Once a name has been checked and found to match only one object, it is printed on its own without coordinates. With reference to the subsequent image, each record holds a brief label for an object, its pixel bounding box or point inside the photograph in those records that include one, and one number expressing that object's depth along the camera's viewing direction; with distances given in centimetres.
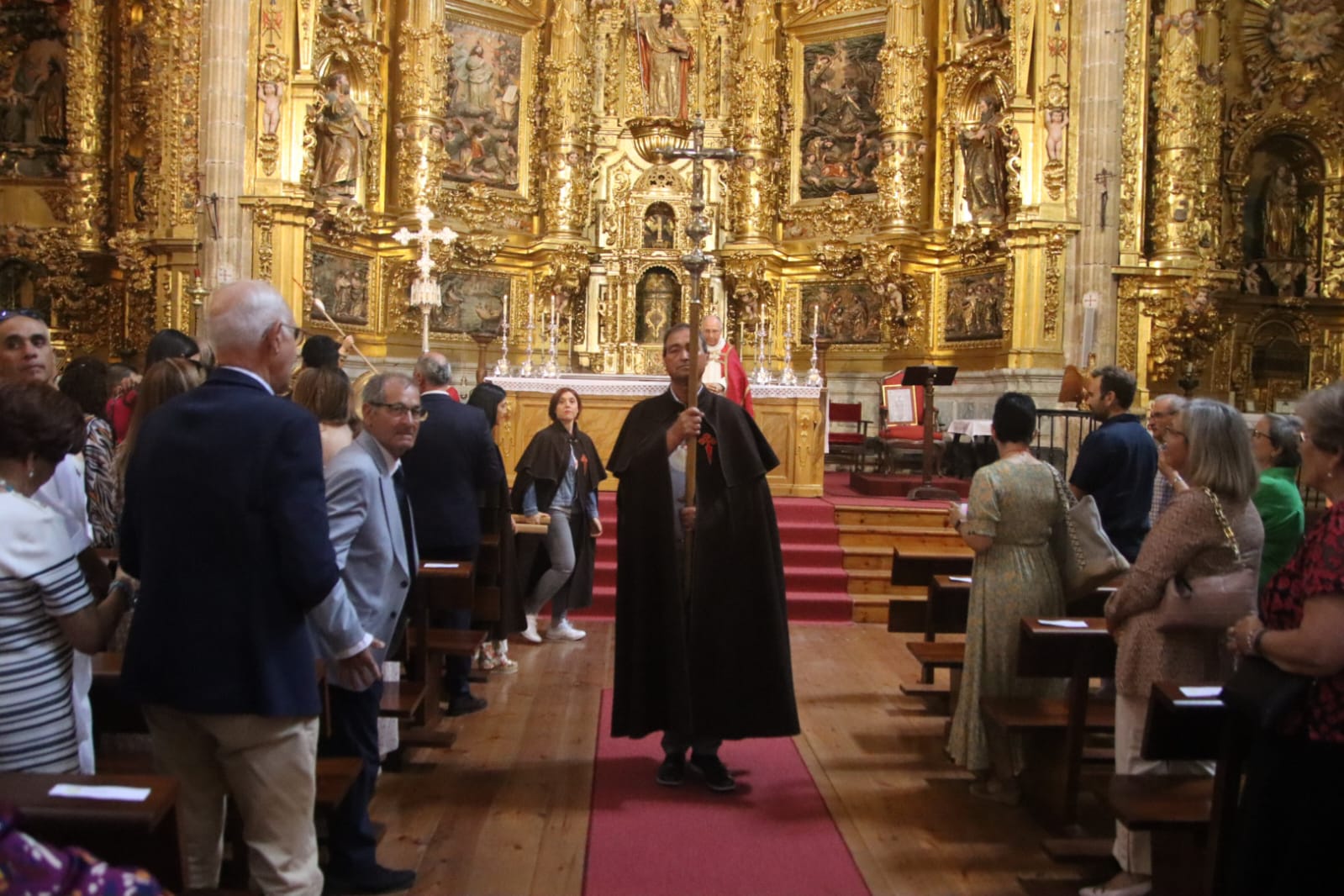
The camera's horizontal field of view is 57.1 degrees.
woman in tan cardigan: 397
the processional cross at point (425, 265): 1305
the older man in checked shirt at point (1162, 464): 520
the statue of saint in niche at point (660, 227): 1714
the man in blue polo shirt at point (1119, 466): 604
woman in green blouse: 509
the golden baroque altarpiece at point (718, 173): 1390
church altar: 1198
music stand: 1205
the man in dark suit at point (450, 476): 625
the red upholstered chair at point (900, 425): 1394
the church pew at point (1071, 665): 471
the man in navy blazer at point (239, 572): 288
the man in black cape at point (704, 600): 527
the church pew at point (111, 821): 245
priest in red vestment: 1068
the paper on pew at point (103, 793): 253
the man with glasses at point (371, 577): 389
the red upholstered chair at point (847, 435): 1544
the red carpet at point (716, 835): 438
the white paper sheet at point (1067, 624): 480
